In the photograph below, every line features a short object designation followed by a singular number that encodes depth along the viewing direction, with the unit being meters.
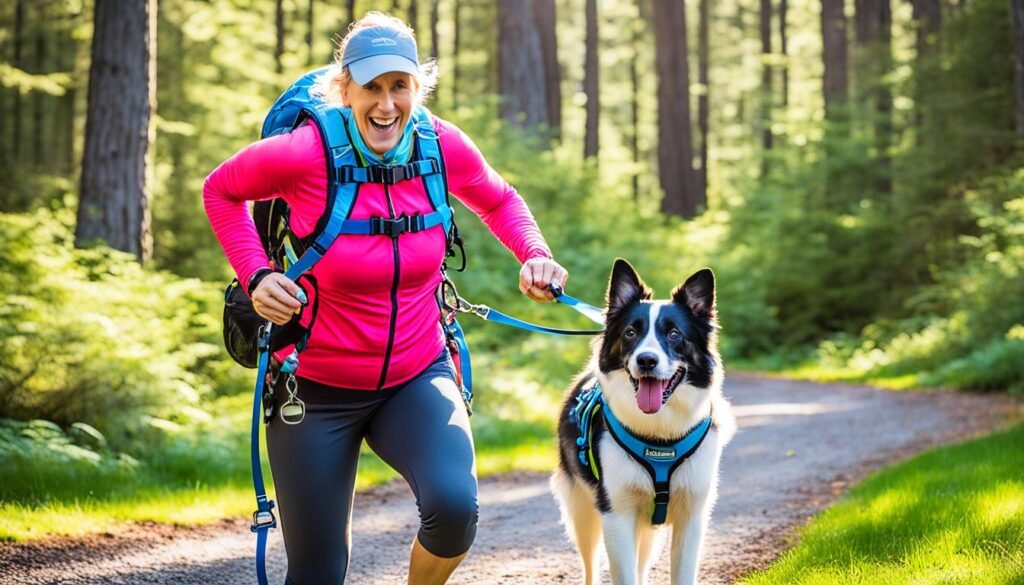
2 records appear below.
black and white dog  4.00
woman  3.44
